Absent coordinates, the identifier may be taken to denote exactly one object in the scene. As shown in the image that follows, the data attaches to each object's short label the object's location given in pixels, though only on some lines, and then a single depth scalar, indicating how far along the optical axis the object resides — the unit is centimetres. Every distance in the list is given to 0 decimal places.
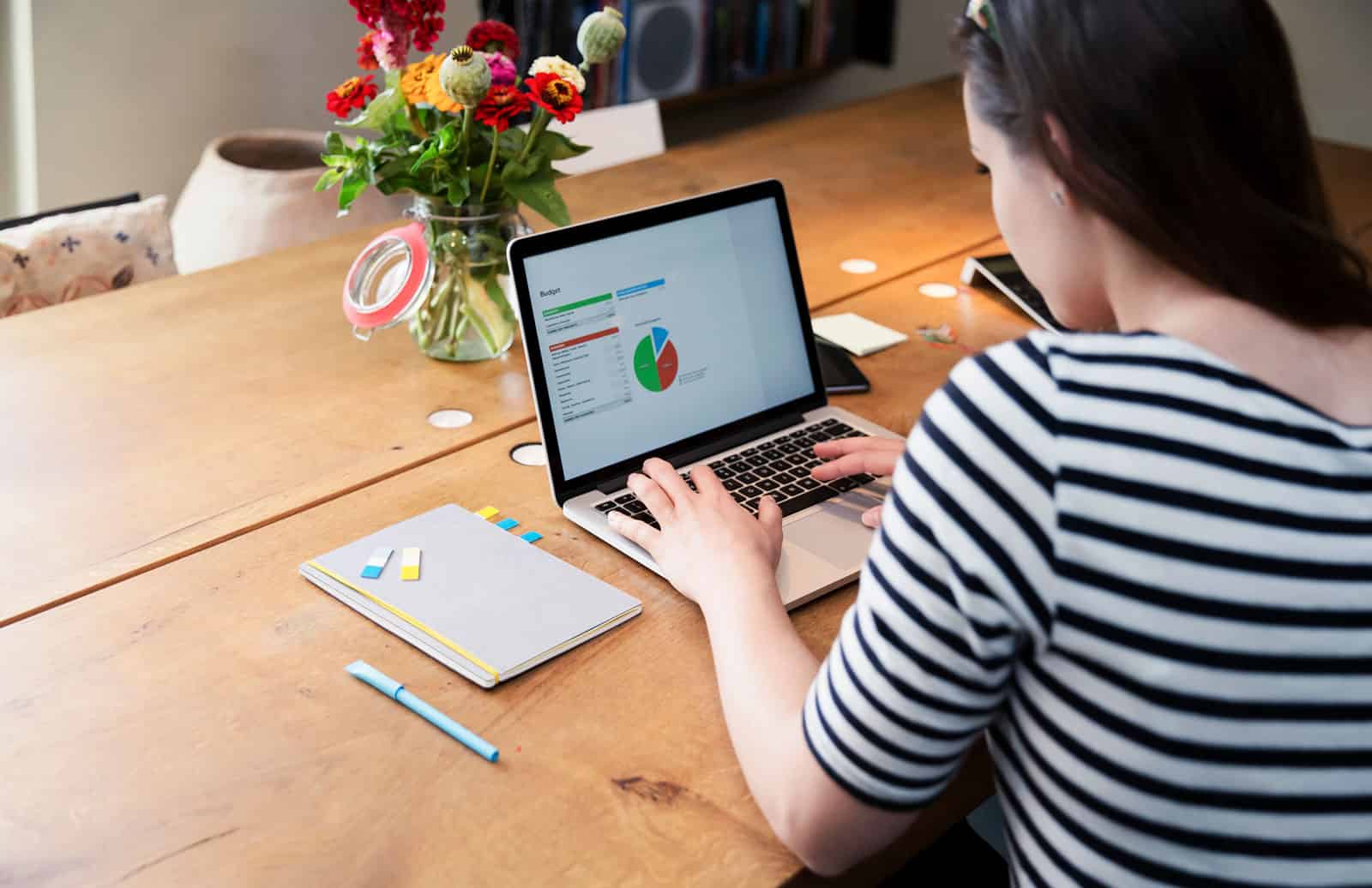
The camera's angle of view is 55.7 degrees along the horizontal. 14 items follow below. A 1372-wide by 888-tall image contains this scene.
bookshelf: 364
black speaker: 384
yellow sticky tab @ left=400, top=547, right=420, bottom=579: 110
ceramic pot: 247
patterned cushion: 190
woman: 66
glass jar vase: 149
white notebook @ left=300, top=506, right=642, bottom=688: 101
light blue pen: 91
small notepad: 164
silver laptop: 119
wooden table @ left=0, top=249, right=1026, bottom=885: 82
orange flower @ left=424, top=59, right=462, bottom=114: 142
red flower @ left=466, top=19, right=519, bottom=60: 148
